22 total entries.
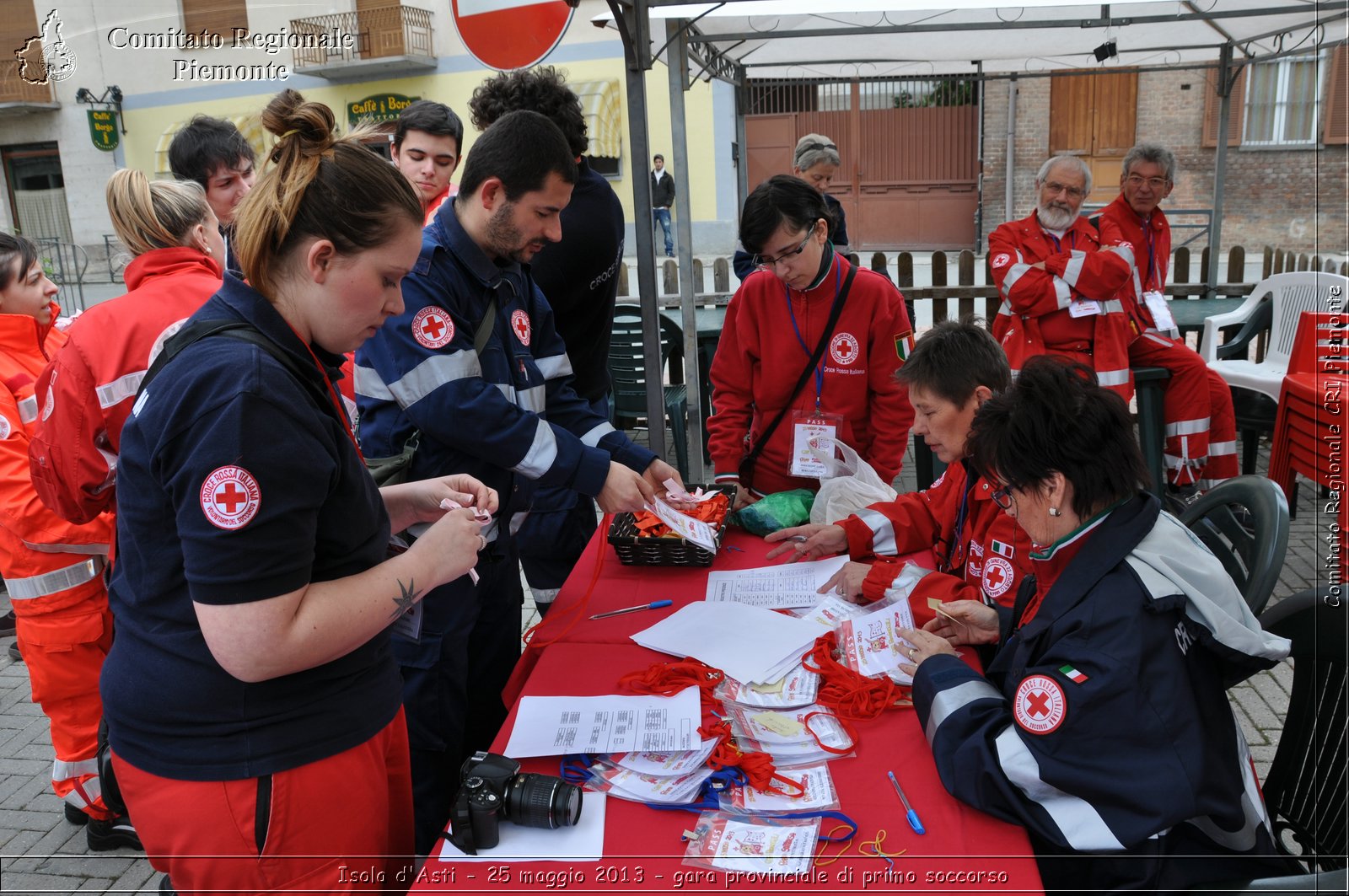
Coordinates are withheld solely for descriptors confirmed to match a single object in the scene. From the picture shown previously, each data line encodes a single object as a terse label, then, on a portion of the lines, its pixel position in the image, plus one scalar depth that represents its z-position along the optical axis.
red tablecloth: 1.30
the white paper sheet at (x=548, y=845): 1.36
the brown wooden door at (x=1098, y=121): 18.08
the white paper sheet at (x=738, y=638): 1.89
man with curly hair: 2.89
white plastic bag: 2.75
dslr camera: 1.36
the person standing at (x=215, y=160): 3.15
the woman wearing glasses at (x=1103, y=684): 1.36
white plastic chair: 5.27
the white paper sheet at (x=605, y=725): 1.59
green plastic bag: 2.77
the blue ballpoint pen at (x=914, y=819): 1.40
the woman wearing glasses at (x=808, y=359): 3.04
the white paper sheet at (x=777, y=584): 2.28
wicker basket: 2.49
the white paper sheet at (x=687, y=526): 2.30
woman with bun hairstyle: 1.13
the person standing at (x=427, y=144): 3.57
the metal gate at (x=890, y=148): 18.69
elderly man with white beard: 4.55
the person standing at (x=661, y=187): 16.14
